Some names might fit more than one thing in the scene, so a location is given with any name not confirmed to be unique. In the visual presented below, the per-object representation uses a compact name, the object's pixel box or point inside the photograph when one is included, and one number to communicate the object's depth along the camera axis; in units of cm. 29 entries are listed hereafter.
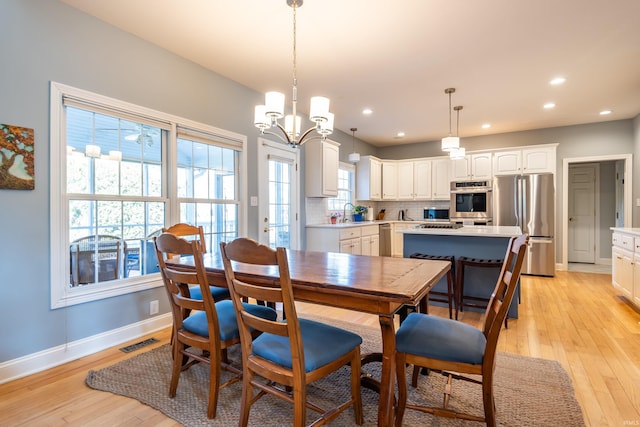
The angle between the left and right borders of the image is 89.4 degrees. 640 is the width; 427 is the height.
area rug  173
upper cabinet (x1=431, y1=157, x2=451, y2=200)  645
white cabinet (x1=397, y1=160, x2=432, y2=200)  670
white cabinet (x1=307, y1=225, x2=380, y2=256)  483
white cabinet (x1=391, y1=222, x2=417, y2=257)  670
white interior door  668
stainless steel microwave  582
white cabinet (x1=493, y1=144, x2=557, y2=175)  554
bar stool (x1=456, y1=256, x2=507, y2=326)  322
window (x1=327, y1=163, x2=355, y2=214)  604
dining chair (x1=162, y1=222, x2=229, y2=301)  244
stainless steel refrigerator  529
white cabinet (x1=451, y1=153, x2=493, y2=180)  600
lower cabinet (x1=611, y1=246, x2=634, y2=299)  354
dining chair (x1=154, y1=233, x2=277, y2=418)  172
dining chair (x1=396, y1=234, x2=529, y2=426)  144
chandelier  221
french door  416
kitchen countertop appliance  661
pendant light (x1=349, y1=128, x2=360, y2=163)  560
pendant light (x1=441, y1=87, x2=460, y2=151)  387
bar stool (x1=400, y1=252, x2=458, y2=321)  325
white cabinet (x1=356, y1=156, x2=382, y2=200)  646
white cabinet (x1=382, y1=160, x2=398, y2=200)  695
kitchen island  340
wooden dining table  139
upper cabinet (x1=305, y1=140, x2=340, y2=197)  490
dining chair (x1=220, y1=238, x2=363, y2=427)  135
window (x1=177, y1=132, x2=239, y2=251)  332
